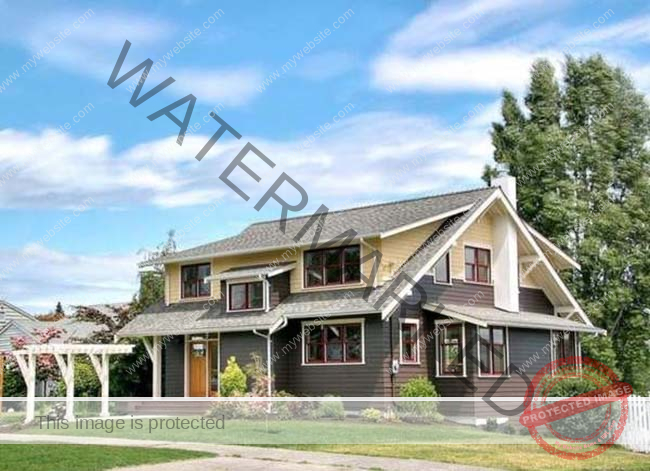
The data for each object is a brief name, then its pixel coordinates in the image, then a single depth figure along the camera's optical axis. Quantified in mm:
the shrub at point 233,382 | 29531
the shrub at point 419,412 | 25984
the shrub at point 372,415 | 25531
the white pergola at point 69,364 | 27469
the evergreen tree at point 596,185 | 43344
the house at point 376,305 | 29422
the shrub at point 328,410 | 25688
